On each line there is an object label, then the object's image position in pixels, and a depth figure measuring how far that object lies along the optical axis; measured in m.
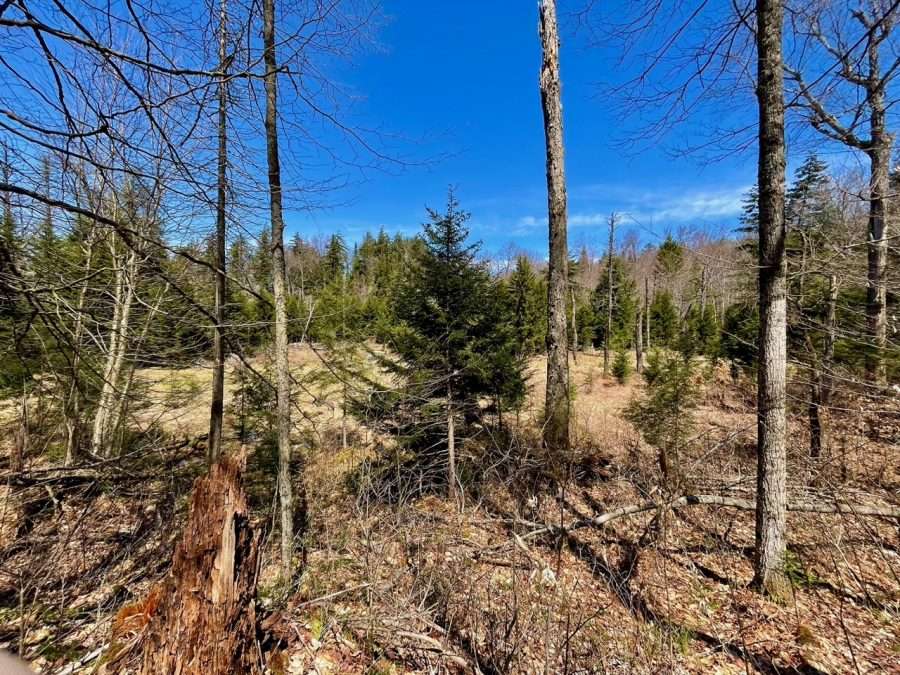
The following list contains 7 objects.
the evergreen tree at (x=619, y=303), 25.86
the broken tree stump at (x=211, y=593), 1.79
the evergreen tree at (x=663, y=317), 25.83
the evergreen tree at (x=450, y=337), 8.02
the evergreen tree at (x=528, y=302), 20.22
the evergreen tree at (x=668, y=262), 22.34
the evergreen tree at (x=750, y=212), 11.21
